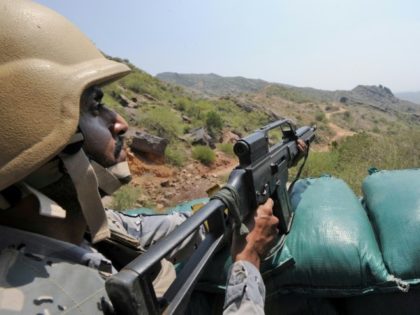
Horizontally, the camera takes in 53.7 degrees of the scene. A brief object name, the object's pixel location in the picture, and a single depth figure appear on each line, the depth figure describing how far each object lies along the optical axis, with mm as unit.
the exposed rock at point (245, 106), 28477
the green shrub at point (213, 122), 15842
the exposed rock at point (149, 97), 19070
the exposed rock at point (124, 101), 15164
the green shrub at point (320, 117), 36150
